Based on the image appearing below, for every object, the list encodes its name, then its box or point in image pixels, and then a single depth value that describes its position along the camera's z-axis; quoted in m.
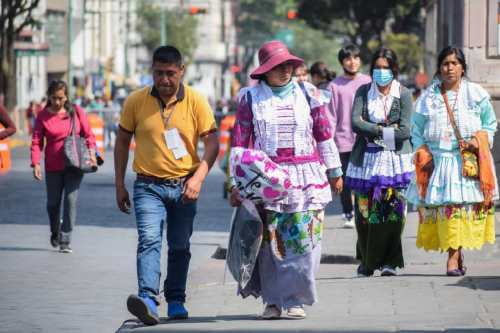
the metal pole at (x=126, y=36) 99.56
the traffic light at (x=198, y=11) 71.38
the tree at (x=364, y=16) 68.81
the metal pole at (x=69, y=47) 65.12
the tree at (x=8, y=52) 54.44
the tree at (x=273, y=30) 151.12
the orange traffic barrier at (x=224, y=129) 36.53
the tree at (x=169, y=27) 109.25
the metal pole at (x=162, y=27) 97.93
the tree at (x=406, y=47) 71.81
